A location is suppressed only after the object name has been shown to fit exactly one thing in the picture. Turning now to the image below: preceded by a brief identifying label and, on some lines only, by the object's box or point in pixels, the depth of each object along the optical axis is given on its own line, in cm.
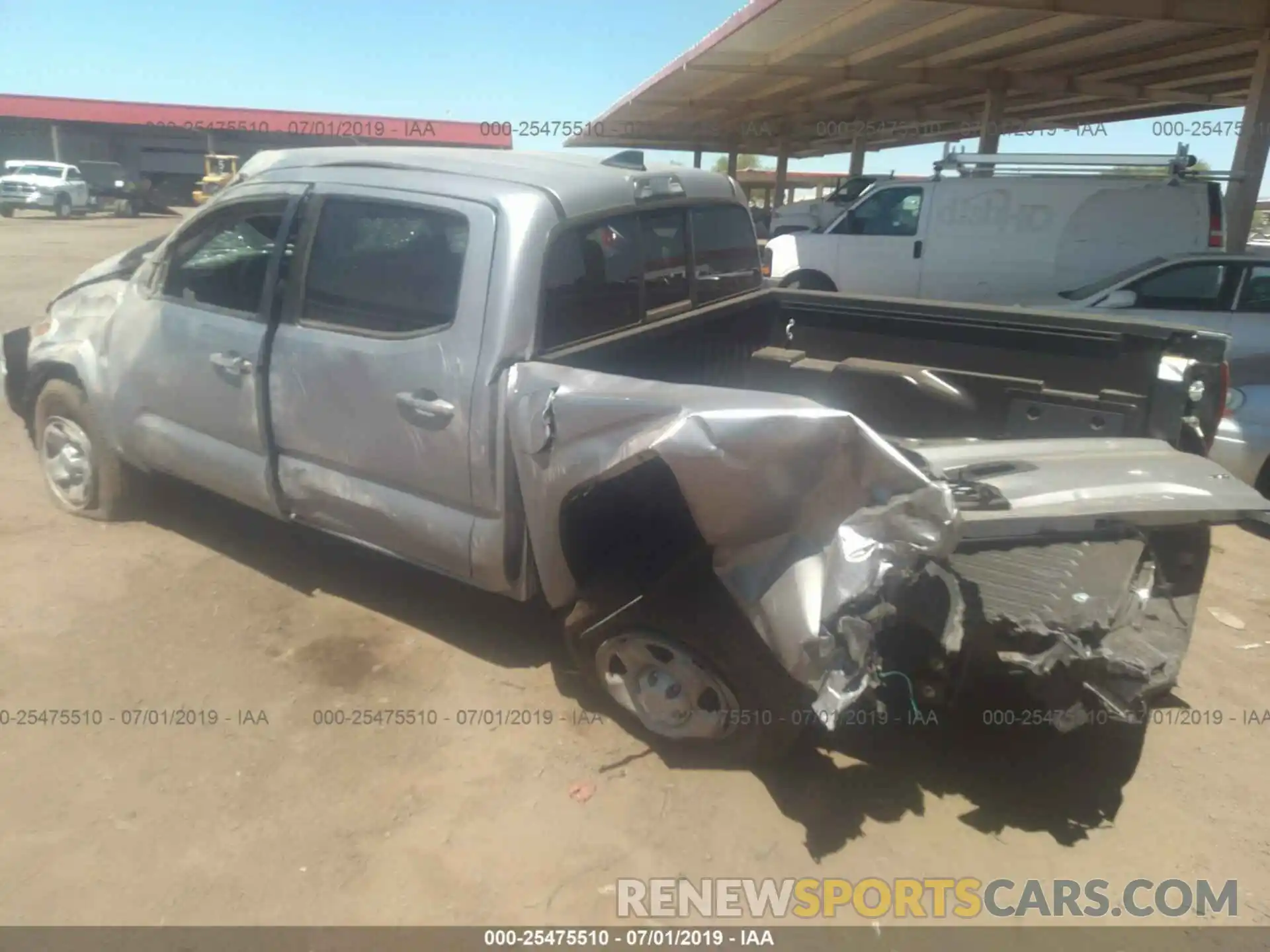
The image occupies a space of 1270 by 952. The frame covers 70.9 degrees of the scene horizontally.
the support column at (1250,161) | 1085
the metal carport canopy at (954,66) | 1066
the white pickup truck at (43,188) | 3045
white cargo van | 915
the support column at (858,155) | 2405
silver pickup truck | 256
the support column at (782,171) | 2694
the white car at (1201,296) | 723
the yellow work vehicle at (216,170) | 3281
